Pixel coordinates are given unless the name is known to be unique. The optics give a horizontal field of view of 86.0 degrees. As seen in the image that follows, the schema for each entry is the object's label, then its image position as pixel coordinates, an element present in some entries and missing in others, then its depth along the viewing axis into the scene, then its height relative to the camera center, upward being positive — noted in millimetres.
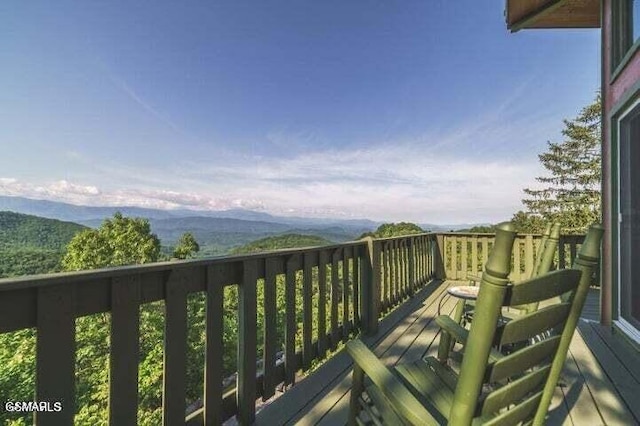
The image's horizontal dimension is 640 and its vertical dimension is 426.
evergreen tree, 19547 +2378
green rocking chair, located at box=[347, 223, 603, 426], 722 -369
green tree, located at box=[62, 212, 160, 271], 18219 -1784
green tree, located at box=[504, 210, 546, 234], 20569 -230
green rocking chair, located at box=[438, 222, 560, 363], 1798 -569
